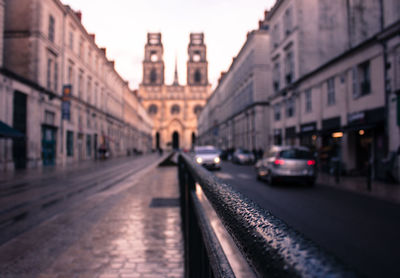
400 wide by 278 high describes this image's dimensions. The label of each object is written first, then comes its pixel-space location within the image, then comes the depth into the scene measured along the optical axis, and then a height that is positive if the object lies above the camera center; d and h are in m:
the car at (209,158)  19.52 -0.75
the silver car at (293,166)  11.62 -0.79
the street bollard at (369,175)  10.67 -1.13
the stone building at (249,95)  35.22 +7.36
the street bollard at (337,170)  13.01 -1.09
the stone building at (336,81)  14.67 +4.34
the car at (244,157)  27.69 -1.00
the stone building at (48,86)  20.36 +5.44
